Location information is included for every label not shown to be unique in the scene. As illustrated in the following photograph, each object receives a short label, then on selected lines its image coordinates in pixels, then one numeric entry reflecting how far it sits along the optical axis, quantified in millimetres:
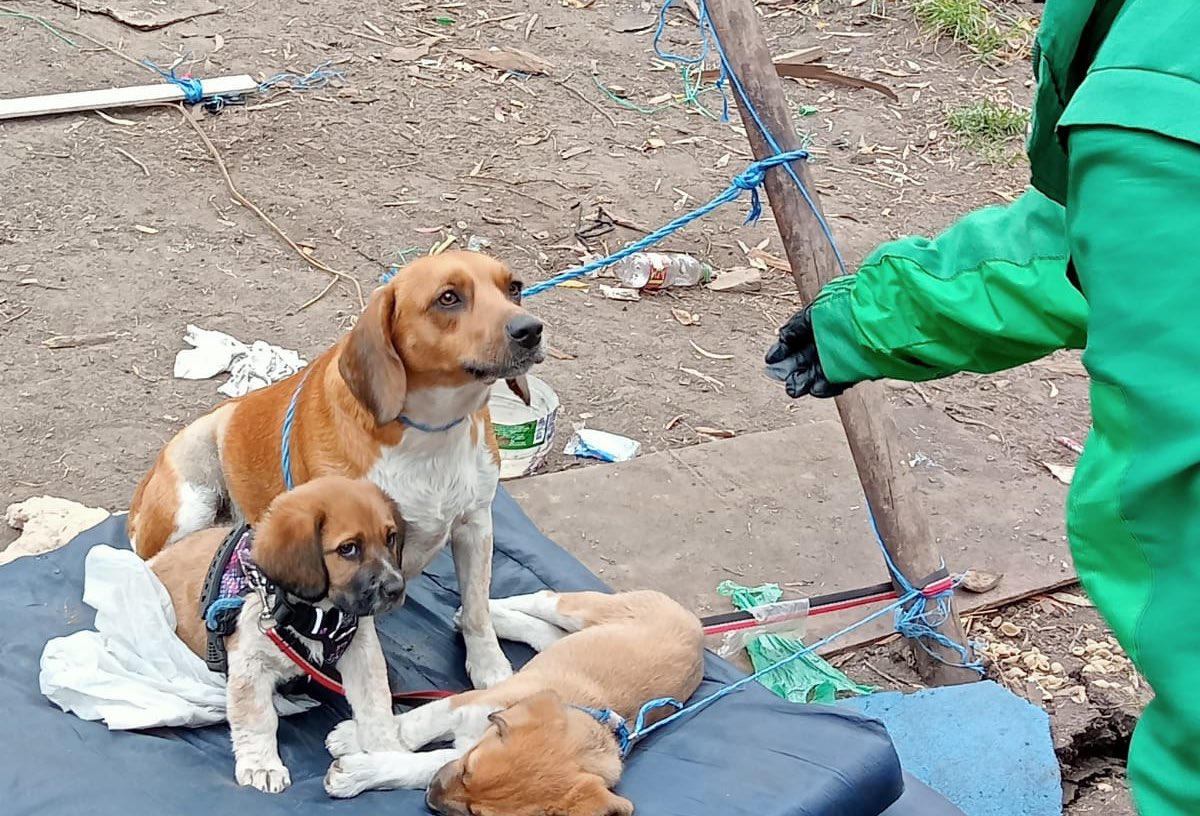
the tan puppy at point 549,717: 3025
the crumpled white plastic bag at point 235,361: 6270
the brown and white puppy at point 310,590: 3154
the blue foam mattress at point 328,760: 3320
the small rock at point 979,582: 5191
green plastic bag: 4586
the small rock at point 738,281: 7988
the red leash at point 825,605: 4633
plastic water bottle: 7801
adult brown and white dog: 3621
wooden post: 4590
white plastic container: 5676
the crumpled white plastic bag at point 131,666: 3637
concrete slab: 5141
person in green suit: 1223
